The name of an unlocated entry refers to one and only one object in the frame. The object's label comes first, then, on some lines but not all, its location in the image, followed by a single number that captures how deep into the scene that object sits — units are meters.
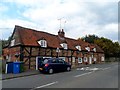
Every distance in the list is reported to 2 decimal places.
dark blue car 10.08
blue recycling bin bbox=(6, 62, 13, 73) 10.49
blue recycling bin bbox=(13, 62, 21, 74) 10.34
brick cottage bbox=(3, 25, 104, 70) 12.58
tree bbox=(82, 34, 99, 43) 36.14
